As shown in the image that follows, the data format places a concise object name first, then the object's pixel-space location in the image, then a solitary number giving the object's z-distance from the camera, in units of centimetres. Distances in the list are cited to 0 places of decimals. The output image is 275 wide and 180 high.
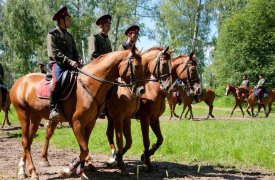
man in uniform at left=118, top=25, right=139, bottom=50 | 821
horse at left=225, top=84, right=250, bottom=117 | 2534
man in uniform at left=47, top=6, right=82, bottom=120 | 675
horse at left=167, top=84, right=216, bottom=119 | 2272
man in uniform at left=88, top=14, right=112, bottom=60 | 824
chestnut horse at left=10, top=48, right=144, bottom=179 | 652
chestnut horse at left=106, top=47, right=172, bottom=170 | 728
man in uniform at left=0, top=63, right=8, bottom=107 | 1566
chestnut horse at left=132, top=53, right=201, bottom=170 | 801
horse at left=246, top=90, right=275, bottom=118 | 2541
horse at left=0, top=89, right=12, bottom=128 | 1790
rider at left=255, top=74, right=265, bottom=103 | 2548
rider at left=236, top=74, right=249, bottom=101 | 2567
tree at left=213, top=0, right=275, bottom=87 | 3412
